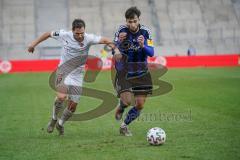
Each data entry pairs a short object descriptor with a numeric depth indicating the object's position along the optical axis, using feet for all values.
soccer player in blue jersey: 37.17
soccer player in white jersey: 38.01
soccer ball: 33.47
